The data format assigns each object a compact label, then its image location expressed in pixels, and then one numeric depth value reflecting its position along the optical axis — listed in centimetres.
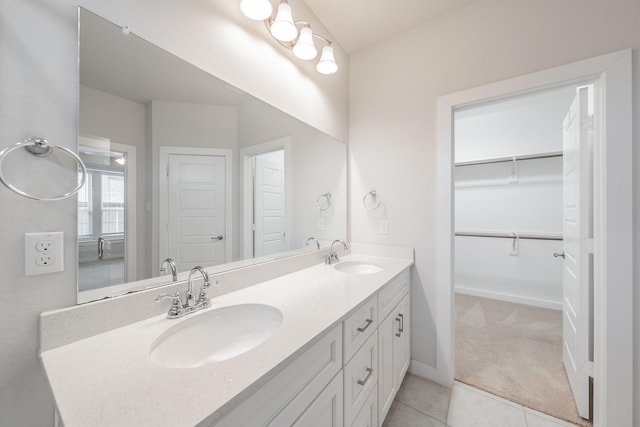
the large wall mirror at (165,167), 78
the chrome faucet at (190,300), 88
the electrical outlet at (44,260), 65
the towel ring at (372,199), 198
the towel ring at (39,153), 60
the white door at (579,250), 136
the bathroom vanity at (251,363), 49
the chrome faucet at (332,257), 179
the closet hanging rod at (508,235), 282
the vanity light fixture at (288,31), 112
